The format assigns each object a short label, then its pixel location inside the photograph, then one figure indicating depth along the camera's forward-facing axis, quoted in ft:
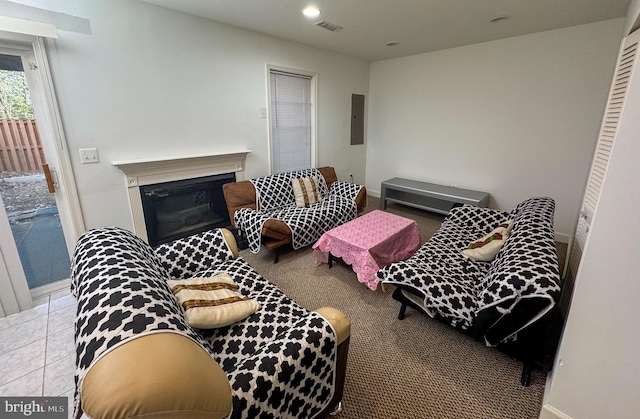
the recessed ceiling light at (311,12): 8.43
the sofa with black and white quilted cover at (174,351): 2.23
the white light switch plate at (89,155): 7.81
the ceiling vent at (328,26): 9.63
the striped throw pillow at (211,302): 4.30
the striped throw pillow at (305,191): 11.79
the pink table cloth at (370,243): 7.66
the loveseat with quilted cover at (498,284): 4.49
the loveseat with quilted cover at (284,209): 9.32
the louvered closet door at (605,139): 5.96
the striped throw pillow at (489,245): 6.87
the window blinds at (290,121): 12.26
